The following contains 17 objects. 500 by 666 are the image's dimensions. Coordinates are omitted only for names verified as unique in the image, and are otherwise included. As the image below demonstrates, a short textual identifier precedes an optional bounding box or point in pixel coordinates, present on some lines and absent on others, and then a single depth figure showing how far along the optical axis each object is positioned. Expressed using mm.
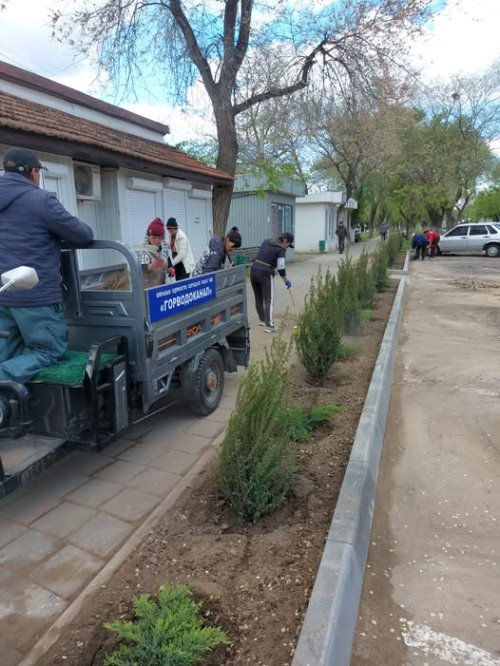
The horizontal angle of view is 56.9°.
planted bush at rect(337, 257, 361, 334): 6565
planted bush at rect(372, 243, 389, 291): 11750
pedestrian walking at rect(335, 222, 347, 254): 28109
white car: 25125
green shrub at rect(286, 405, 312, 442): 3786
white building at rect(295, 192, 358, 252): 31141
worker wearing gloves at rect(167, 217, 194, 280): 6352
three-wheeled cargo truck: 2879
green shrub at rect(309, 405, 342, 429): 4188
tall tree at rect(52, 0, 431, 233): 10914
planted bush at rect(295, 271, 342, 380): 5164
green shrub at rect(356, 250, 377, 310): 8773
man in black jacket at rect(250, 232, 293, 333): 7926
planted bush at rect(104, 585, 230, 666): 1755
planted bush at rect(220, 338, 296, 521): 2727
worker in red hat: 4469
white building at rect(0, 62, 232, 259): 7121
